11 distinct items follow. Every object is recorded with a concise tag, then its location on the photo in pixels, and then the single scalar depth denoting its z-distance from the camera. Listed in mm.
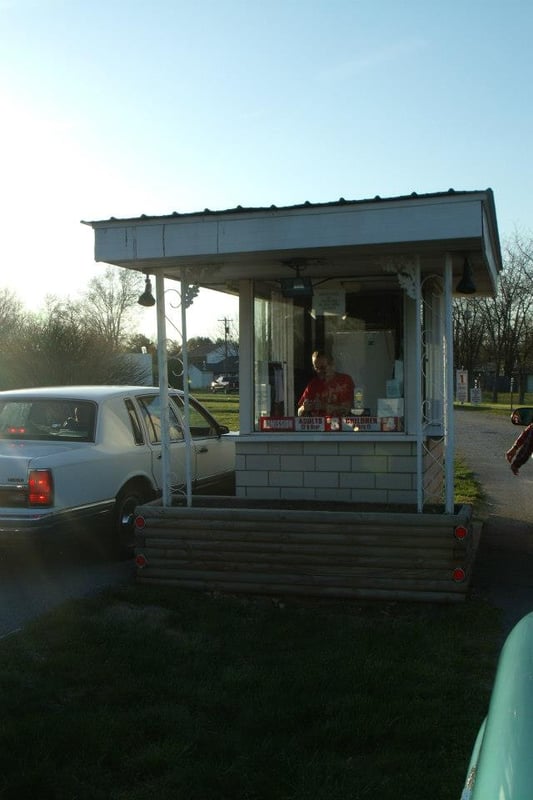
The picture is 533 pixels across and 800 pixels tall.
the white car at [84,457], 7254
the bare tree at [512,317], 44219
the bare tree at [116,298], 66562
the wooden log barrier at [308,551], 6281
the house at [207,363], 103188
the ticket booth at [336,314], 6445
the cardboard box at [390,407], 7605
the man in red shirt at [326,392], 7766
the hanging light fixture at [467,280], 6984
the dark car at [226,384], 72375
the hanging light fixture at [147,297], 7527
